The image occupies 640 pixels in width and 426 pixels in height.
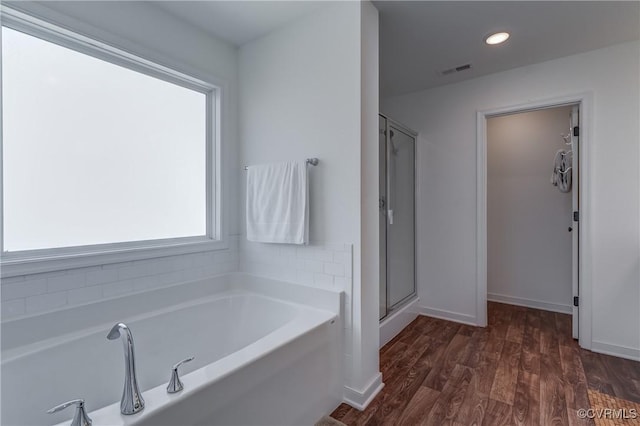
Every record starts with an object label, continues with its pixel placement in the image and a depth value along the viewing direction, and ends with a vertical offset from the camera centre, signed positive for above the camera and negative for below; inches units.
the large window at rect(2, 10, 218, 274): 58.0 +15.1
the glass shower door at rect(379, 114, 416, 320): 100.6 -1.6
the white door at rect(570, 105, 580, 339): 98.2 +0.1
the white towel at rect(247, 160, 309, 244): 75.2 +2.3
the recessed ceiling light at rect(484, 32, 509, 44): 85.4 +51.4
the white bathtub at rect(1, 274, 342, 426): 44.8 -28.0
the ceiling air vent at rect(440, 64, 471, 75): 103.3 +51.3
